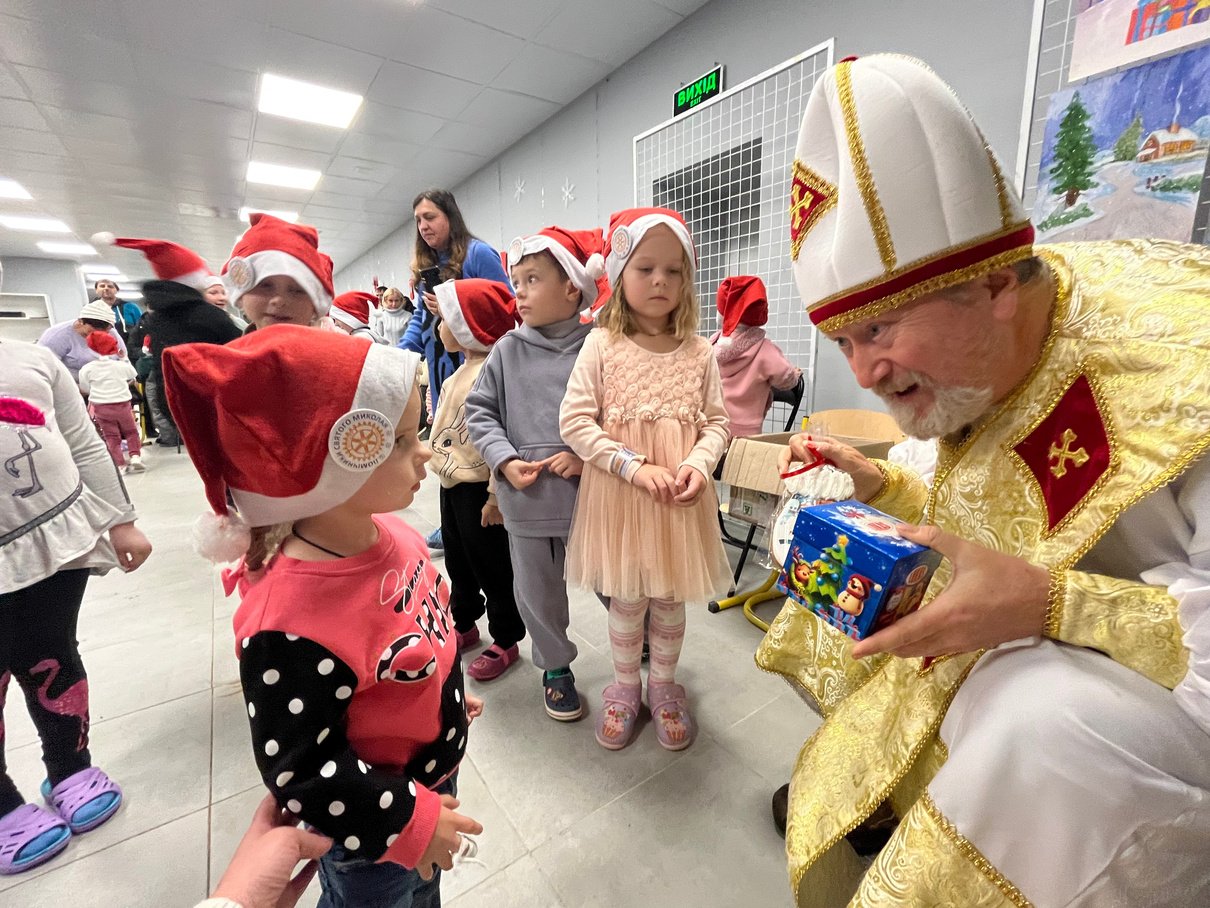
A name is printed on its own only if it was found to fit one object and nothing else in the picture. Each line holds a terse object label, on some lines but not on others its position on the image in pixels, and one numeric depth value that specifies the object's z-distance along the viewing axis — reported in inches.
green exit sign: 110.0
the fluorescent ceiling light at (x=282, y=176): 209.3
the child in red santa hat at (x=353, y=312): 113.2
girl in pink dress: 49.9
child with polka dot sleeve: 22.3
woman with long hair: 84.4
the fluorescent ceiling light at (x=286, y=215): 265.9
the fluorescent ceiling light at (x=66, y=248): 354.6
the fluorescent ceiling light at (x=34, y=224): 283.9
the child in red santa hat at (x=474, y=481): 66.1
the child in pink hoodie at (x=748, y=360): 91.5
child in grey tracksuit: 55.1
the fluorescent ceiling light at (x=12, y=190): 225.3
